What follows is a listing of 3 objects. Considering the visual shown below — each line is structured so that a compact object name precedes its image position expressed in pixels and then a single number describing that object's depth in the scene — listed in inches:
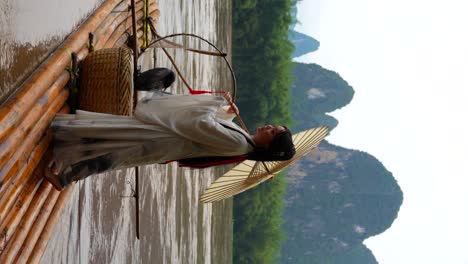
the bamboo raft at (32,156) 137.5
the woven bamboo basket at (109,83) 178.7
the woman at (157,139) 155.6
